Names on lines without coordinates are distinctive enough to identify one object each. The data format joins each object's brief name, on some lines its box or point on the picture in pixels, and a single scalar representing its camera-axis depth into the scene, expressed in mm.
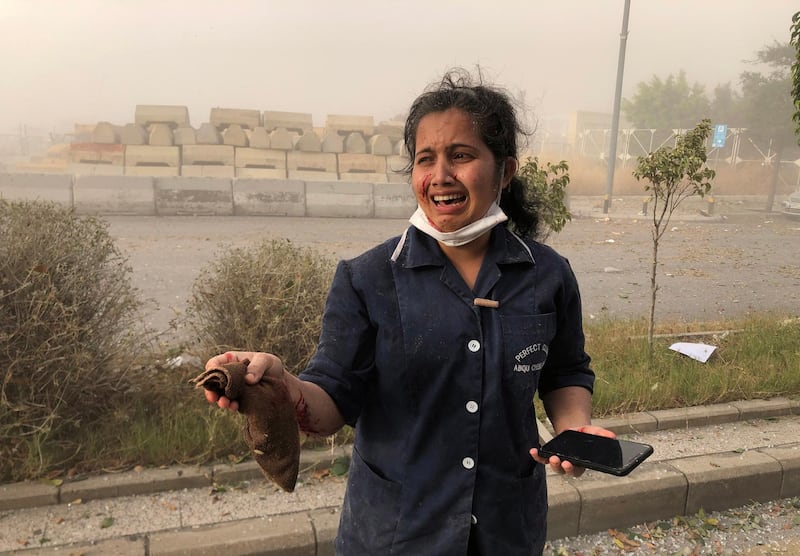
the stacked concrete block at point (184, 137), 17297
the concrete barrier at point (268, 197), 14844
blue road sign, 18397
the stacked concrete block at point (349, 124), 18891
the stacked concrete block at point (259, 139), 17750
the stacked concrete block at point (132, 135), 17047
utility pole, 17797
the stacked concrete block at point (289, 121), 18466
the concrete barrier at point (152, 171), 16781
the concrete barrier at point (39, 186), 13445
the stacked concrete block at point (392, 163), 17906
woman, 1503
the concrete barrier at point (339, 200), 15445
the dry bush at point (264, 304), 3672
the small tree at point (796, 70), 4512
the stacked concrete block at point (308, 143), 18062
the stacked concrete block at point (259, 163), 17484
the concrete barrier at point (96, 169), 16406
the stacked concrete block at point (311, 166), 17797
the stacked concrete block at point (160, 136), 17156
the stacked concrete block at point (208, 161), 17234
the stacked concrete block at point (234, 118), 18078
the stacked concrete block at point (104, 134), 16875
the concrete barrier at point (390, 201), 15922
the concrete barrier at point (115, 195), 13750
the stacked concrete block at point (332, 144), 18291
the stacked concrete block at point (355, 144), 18578
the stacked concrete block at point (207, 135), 17438
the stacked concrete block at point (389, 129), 18641
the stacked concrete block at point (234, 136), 17609
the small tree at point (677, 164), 4719
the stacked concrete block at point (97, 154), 16766
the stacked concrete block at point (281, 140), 17844
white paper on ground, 4820
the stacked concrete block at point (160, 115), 17500
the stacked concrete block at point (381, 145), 18438
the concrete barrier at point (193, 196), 14273
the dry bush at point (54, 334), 3004
